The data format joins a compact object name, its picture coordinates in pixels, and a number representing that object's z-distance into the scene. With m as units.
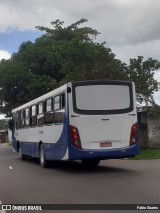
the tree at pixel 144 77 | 27.23
